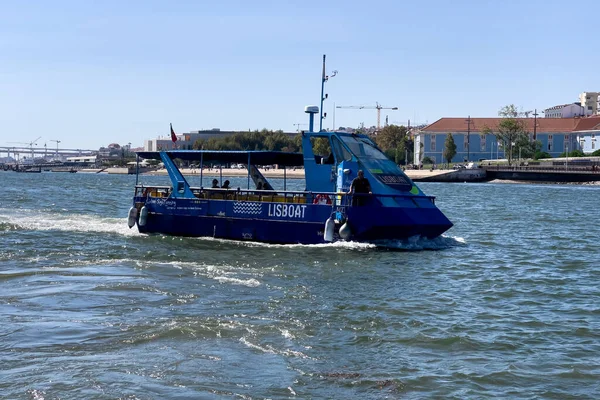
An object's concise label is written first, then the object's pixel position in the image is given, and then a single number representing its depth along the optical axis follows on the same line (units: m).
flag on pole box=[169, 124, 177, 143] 26.31
